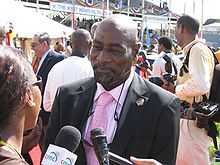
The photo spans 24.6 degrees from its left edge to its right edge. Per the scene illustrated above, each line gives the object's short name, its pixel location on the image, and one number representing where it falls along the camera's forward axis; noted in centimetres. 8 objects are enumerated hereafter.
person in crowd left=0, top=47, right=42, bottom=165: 188
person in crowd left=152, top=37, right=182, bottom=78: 854
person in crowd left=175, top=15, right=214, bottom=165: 501
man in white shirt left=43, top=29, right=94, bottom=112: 539
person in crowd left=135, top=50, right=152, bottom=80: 1035
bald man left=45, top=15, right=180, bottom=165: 266
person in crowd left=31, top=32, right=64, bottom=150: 638
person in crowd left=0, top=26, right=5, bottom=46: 573
